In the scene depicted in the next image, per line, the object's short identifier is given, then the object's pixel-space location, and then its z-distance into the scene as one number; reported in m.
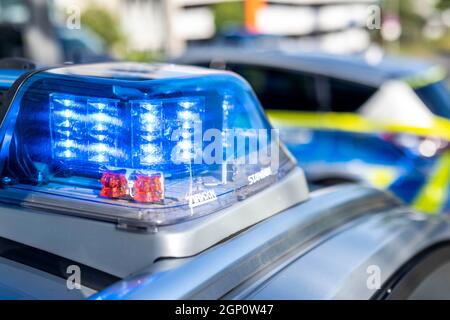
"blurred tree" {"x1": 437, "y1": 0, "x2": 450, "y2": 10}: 11.43
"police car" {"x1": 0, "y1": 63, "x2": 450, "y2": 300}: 1.41
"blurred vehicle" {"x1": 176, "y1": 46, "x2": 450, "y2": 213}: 4.80
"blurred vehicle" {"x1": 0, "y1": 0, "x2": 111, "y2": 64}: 10.39
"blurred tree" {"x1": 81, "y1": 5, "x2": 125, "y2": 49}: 23.78
